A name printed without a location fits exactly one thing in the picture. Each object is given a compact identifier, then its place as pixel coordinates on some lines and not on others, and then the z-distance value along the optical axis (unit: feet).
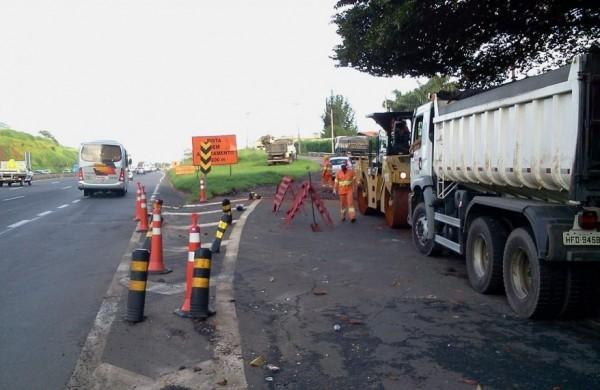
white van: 94.02
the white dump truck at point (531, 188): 19.31
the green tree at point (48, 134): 517.18
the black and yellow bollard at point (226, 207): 40.73
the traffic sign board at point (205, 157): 80.59
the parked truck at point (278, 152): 174.40
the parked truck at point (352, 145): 145.89
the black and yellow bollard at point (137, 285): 21.45
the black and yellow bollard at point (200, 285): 21.43
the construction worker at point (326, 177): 99.93
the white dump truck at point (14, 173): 143.74
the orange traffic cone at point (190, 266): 22.55
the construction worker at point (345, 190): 51.80
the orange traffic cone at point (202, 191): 77.92
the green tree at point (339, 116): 318.73
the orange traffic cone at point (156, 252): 30.37
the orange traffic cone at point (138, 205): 51.35
